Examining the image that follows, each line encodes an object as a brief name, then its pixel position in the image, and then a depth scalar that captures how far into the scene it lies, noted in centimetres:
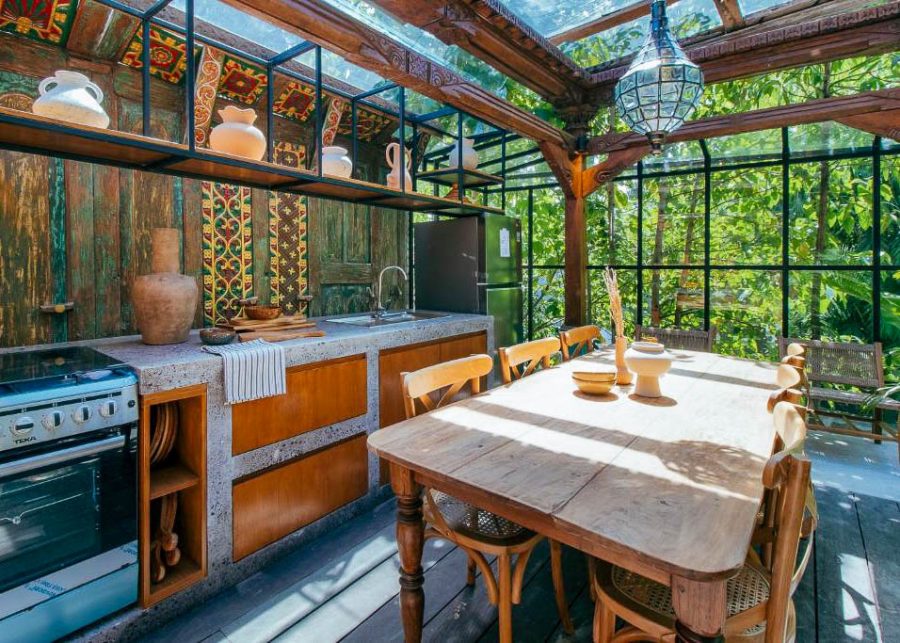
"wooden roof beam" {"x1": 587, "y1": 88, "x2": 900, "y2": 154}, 279
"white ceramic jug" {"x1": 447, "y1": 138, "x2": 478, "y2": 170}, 370
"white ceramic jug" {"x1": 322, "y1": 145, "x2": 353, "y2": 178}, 278
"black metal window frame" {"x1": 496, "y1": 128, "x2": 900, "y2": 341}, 342
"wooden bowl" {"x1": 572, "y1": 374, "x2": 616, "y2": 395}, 197
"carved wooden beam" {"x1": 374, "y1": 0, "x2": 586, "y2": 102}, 226
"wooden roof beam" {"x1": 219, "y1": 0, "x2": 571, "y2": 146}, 187
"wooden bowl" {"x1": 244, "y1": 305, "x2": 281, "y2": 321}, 259
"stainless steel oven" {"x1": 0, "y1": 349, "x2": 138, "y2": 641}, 143
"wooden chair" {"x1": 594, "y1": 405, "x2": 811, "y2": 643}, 97
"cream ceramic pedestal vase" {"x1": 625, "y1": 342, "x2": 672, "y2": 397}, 193
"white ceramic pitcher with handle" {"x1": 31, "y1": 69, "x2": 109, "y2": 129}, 174
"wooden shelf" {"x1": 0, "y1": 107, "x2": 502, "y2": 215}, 173
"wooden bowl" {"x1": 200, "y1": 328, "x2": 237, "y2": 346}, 214
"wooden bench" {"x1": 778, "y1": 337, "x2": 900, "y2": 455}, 329
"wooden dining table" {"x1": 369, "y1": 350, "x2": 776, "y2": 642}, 94
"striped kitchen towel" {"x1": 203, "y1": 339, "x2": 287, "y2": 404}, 197
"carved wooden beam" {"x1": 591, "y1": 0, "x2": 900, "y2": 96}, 260
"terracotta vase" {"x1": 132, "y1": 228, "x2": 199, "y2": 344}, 210
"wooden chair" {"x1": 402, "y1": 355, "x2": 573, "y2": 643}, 146
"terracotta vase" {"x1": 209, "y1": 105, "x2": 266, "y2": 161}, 224
